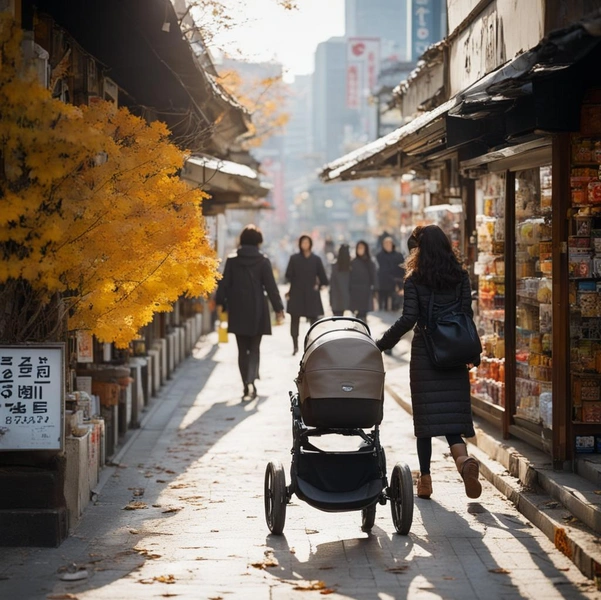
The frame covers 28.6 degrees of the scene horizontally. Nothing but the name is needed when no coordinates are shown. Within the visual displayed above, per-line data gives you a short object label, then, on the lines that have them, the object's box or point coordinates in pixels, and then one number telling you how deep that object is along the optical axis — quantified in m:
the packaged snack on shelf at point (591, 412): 9.76
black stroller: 8.03
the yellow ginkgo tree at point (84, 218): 7.59
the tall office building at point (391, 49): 175.09
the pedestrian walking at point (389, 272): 32.53
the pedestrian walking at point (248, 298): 16.31
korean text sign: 8.16
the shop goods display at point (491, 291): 12.24
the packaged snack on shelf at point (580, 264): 9.69
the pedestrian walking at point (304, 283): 21.30
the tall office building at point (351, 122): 182.12
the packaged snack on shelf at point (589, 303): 9.71
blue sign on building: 36.59
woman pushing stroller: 9.20
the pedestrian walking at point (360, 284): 24.59
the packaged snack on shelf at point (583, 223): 9.66
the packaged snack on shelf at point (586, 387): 9.76
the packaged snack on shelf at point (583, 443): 9.79
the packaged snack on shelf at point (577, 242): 9.68
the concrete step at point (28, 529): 8.12
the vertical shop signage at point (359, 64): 92.36
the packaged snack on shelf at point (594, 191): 9.57
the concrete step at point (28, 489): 8.22
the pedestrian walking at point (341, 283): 25.41
